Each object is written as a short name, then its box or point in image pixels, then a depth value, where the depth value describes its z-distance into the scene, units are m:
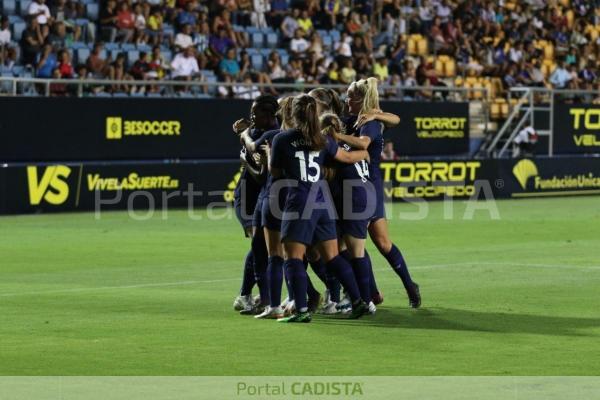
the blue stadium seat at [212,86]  31.09
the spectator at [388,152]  32.16
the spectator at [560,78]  39.72
